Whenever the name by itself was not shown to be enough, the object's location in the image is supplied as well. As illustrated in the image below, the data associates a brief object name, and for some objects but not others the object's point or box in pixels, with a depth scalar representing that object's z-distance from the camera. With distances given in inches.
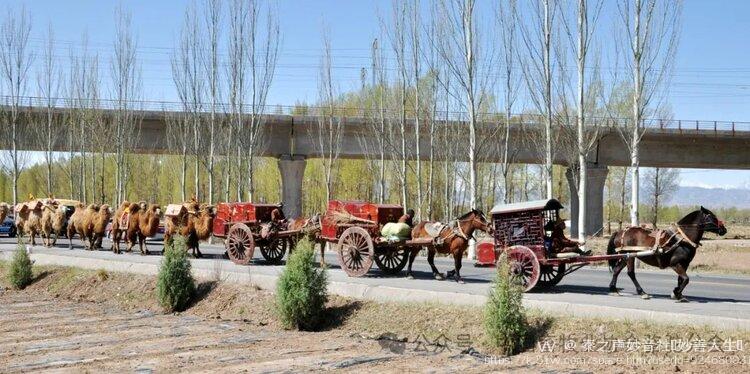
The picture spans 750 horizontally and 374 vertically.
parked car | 1695.4
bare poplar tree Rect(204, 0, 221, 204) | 1599.4
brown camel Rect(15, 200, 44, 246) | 1262.3
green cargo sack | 710.5
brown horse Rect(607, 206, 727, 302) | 550.0
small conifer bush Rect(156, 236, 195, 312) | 703.7
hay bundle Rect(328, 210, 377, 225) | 737.9
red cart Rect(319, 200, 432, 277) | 712.4
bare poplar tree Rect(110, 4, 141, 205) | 1737.2
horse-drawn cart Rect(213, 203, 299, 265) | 840.9
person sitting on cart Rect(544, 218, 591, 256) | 602.9
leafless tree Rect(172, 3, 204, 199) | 1651.1
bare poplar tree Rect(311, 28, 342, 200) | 1710.1
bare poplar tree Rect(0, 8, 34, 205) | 1776.6
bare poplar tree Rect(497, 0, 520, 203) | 1245.6
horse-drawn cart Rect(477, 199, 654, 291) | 581.0
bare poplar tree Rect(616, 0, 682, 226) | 1047.6
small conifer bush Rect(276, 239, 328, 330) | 585.9
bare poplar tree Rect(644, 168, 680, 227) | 2497.5
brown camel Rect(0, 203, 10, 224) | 1455.5
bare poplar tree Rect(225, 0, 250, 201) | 1542.8
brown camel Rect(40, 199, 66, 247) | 1218.6
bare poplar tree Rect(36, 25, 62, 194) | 1824.6
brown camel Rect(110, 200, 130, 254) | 1048.2
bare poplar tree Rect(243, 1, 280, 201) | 1524.4
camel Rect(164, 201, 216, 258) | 940.0
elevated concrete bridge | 1792.6
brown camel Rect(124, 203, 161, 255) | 1014.4
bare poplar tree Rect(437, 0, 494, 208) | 1154.7
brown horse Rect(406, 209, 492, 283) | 659.4
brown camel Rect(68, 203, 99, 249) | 1145.4
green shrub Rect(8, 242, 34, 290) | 914.1
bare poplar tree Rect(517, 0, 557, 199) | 1125.7
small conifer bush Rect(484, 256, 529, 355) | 468.4
